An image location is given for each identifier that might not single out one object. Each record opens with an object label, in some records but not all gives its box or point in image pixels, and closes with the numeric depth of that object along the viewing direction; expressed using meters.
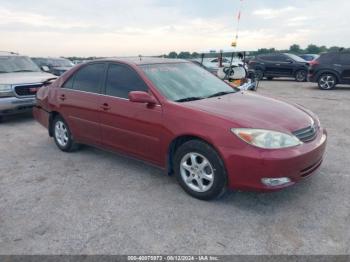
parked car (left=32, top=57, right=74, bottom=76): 15.94
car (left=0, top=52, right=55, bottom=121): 7.58
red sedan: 3.23
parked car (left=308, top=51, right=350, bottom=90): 13.16
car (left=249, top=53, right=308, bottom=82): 17.48
